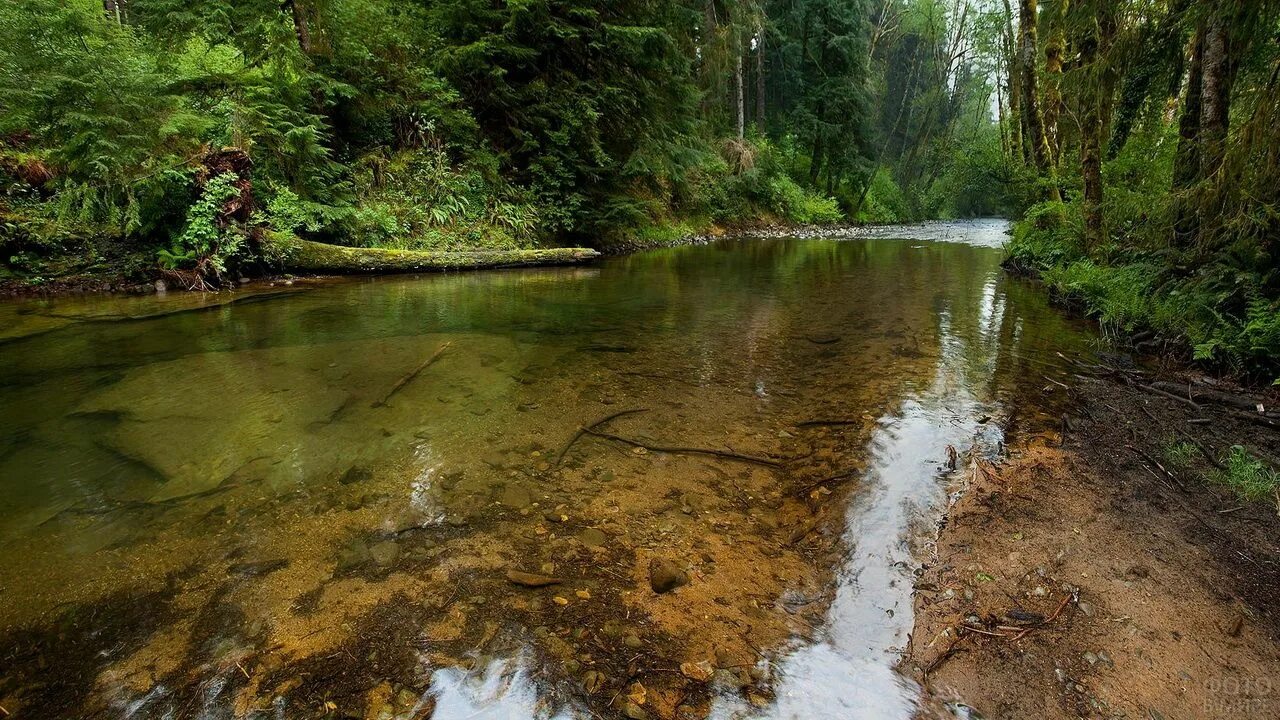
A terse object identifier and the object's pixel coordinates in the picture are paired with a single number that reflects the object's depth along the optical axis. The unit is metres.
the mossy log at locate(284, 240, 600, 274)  9.51
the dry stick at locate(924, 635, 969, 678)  1.98
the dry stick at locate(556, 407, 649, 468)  3.54
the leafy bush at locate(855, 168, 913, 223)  33.81
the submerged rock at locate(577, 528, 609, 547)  2.66
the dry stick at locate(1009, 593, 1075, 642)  2.09
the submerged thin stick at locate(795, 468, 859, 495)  3.18
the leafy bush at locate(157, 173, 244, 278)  8.33
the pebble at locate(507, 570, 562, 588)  2.38
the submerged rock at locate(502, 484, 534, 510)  2.97
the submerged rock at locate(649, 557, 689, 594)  2.38
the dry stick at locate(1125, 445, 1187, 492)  3.02
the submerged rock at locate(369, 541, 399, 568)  2.49
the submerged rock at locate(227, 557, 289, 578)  2.39
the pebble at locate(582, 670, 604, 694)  1.89
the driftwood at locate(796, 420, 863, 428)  3.99
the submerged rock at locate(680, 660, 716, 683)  1.95
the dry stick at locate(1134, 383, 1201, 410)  3.96
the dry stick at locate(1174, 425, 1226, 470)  3.20
